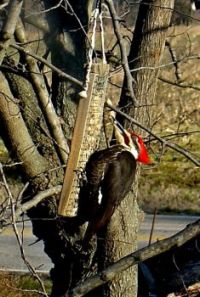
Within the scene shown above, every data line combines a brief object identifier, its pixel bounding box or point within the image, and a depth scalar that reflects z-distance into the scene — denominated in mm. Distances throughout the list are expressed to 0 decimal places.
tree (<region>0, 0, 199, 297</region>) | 10555
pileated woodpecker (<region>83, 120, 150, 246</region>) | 7801
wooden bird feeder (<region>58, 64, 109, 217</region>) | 8016
